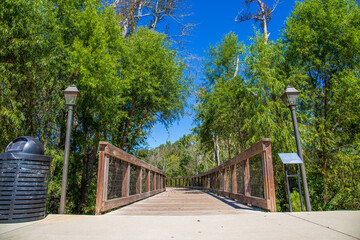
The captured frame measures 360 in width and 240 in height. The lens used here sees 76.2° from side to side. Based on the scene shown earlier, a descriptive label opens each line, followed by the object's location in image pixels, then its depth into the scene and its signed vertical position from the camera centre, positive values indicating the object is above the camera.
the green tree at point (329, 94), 7.92 +2.62
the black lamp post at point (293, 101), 4.76 +1.50
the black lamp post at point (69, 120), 3.90 +0.93
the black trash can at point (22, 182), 2.77 -0.14
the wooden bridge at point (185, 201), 3.61 -0.24
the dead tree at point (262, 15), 14.96 +10.06
